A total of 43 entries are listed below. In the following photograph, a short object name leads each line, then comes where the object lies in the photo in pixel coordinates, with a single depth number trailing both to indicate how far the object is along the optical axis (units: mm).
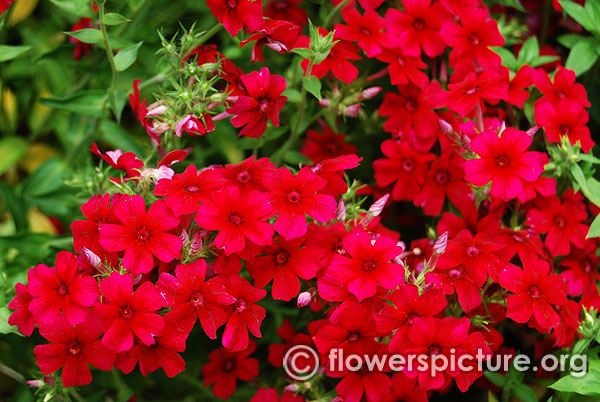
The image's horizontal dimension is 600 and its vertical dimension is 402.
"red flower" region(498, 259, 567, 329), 434
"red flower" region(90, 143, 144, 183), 440
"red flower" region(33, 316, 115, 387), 417
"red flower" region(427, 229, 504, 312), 434
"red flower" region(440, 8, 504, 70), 472
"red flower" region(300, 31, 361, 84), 467
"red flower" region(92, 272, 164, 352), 408
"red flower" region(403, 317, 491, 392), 415
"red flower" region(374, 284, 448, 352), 417
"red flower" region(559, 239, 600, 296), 464
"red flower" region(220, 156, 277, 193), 442
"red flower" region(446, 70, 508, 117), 456
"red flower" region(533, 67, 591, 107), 475
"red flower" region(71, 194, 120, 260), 427
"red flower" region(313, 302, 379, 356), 421
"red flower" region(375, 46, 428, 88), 472
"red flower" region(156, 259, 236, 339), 416
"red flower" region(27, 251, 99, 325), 412
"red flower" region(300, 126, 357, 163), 501
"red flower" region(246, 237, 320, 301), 426
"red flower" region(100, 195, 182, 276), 416
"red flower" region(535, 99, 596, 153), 467
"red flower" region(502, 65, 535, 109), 472
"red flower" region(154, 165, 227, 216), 422
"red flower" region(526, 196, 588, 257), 459
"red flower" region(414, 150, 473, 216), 470
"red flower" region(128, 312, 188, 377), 416
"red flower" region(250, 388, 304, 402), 447
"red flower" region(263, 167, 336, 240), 423
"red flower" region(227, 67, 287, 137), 443
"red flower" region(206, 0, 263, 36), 435
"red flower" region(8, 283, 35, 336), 425
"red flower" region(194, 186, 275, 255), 418
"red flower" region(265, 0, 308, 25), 513
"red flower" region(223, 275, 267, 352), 423
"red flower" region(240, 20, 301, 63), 440
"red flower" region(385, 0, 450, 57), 476
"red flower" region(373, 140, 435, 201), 475
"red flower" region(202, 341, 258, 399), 478
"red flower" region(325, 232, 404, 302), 417
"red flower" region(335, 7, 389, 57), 470
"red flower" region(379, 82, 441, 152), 467
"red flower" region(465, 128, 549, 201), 437
